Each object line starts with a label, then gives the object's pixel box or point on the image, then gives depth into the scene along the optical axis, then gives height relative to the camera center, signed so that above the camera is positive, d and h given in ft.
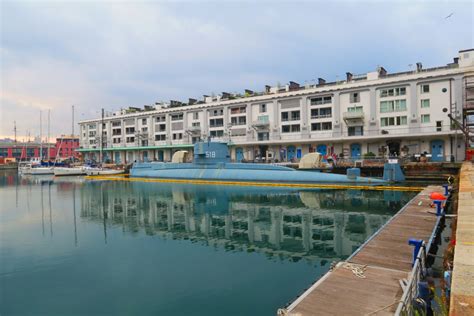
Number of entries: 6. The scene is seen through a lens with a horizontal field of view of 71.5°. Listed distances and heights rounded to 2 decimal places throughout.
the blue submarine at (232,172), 90.39 -4.32
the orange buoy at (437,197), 45.14 -5.63
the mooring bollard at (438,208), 39.45 -6.29
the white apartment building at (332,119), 128.67 +19.38
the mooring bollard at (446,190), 56.41 -5.89
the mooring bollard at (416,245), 23.96 -6.46
